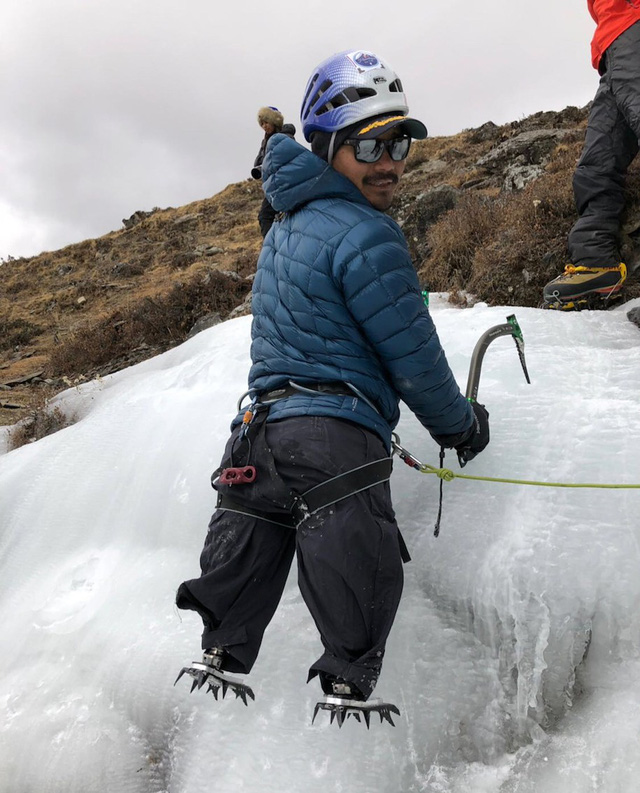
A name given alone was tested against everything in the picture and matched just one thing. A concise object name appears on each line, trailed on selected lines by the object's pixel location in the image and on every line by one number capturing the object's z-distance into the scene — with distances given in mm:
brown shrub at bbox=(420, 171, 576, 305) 4059
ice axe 2301
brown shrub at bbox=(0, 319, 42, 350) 11328
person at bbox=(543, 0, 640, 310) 3311
